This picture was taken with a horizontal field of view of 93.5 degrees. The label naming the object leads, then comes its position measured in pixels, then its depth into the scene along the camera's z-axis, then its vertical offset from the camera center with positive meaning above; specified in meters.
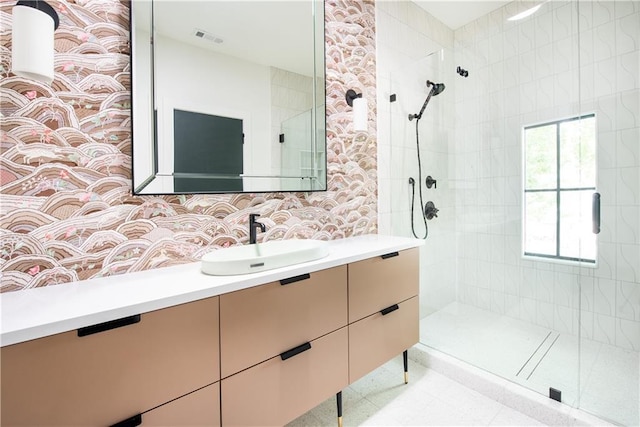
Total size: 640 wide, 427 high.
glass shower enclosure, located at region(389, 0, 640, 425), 1.80 +0.08
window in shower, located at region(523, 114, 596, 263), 1.82 +0.12
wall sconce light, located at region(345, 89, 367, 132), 1.96 +0.62
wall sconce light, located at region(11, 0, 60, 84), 0.89 +0.51
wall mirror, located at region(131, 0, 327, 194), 1.27 +0.56
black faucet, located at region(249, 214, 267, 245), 1.48 -0.08
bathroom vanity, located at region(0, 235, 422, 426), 0.77 -0.44
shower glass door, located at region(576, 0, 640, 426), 1.79 +0.05
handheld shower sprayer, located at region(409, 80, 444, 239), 2.40 +0.05
